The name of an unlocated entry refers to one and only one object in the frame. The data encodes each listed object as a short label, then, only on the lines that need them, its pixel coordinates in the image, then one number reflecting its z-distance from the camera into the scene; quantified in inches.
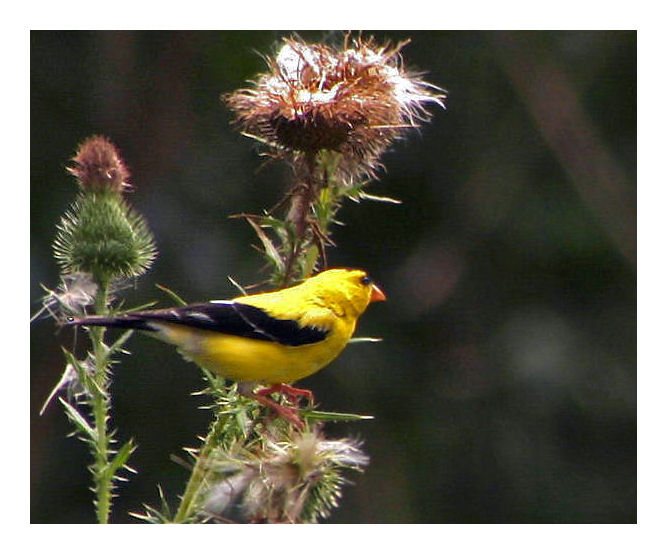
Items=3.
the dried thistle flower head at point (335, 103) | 198.4
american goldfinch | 191.2
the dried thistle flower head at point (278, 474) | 177.0
